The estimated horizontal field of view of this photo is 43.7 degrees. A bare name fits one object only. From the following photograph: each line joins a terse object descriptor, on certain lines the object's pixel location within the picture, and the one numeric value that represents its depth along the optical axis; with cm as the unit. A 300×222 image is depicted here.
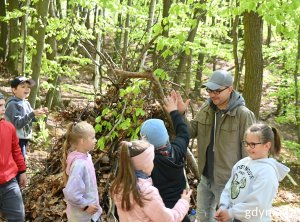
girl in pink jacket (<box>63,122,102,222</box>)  384
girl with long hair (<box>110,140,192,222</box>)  289
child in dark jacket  344
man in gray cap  399
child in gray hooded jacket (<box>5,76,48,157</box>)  569
